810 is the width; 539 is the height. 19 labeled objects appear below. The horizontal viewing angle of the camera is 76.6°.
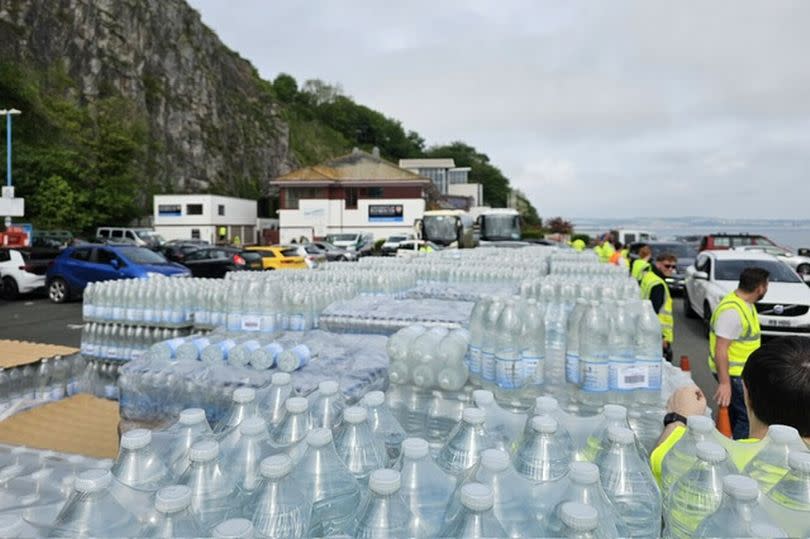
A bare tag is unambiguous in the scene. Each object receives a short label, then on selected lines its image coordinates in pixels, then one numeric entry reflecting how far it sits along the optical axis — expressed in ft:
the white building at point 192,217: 144.05
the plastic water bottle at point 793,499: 4.84
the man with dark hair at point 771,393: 8.36
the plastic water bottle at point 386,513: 4.81
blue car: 44.98
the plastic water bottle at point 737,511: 4.61
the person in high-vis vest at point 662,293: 22.41
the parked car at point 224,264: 58.80
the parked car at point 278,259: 63.36
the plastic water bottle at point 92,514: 4.88
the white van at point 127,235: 108.27
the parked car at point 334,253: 89.15
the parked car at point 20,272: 51.03
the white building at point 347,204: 147.54
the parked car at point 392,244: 101.99
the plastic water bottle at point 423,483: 5.41
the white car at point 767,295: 31.48
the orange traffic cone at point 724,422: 16.48
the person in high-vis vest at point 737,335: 15.69
